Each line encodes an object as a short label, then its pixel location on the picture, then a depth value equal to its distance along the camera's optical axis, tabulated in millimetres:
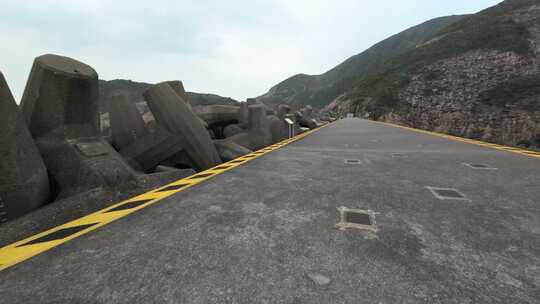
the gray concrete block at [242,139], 7170
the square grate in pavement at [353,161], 4318
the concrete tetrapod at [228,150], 5763
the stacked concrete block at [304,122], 17000
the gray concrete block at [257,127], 7516
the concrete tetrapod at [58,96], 3189
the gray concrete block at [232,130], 8391
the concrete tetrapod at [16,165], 2506
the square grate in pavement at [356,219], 1847
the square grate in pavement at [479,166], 3689
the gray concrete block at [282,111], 14408
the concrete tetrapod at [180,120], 4598
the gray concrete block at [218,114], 8016
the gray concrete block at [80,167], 3013
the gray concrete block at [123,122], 5090
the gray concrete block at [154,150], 4621
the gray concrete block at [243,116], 8648
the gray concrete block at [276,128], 9234
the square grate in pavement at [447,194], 2449
